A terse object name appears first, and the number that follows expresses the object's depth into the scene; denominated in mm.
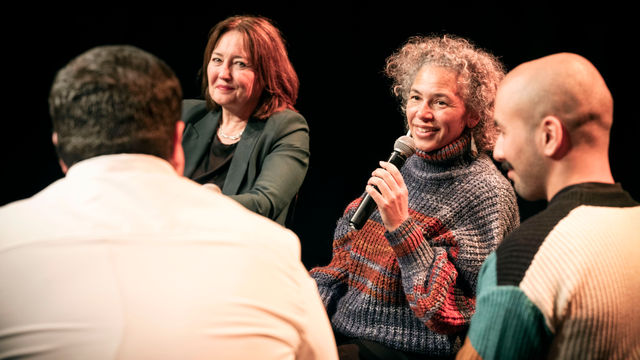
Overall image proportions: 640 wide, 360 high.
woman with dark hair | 4603
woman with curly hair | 4362
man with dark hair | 3663
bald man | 3825
